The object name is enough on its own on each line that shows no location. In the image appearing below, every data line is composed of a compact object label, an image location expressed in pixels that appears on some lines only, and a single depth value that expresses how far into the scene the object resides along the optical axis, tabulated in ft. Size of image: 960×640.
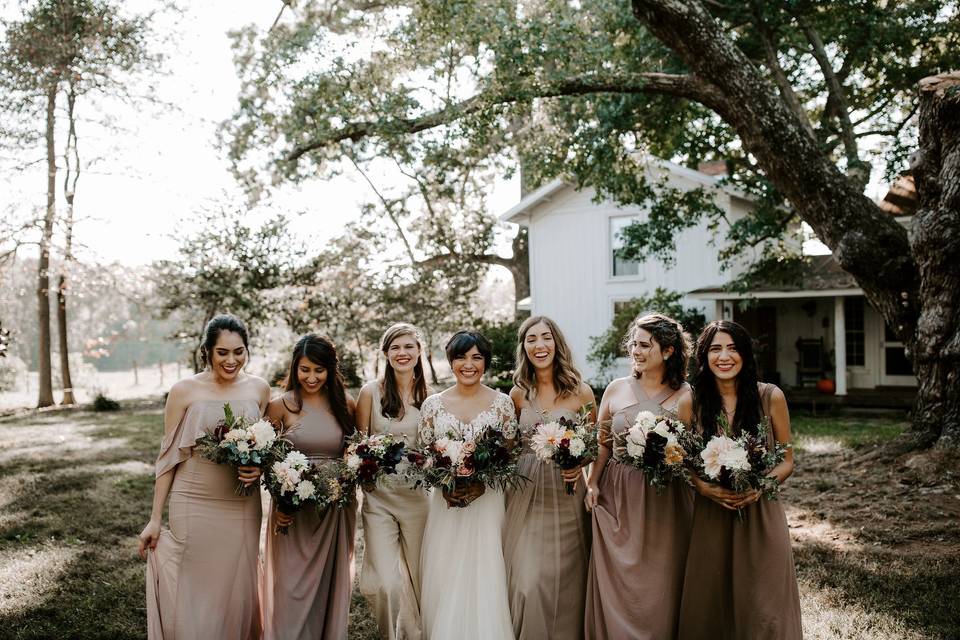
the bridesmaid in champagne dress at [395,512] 17.33
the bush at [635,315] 67.10
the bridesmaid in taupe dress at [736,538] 14.87
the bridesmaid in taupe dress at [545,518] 16.63
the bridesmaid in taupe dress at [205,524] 15.60
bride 16.42
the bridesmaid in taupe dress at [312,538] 16.47
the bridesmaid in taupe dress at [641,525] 15.81
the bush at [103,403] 72.69
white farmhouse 66.90
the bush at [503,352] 76.28
